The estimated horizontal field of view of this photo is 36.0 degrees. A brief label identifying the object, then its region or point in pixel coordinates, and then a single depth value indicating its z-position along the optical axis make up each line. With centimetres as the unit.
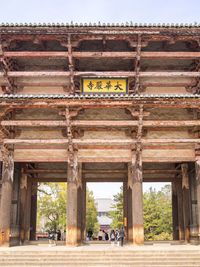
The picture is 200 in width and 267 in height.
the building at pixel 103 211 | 5856
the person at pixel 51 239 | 1570
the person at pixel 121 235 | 1472
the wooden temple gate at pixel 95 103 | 1373
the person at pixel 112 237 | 1596
